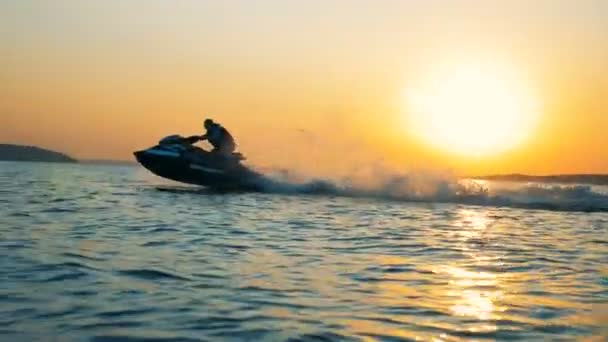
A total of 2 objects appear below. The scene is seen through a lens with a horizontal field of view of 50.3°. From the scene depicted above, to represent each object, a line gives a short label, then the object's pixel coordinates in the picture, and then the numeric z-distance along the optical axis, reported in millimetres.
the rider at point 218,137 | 33094
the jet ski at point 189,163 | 32562
